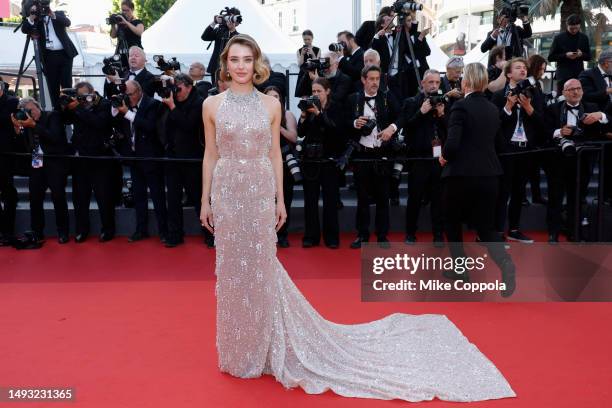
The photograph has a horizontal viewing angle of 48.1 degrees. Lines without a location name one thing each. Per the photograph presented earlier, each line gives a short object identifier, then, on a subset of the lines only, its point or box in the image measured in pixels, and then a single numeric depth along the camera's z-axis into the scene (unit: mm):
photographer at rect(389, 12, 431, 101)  8047
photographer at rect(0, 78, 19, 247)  7316
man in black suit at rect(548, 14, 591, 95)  8562
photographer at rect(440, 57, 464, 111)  6672
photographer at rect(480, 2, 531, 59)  8109
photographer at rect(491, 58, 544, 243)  6717
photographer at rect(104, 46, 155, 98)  7867
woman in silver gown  3566
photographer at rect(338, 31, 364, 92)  8008
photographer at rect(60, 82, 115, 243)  7195
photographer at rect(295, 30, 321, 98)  7707
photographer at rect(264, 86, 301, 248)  6785
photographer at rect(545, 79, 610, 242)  6633
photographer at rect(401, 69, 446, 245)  6668
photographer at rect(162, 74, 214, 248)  6996
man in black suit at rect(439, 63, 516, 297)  4945
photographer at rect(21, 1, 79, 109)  8297
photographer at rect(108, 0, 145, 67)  8789
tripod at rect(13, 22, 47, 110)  8370
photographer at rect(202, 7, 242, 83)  8250
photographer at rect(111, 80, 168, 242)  7188
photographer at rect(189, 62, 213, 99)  8067
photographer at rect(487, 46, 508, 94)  7328
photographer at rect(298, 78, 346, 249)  6805
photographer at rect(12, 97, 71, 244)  7227
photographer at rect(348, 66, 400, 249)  6660
